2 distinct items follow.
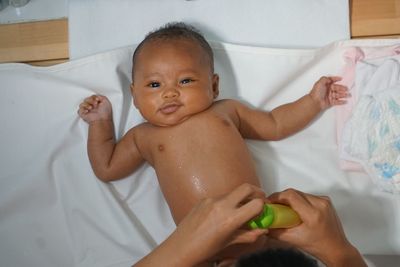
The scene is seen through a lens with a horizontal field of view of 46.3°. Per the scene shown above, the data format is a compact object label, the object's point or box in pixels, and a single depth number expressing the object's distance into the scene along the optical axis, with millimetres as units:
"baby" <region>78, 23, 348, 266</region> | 1173
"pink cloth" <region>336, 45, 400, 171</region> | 1317
